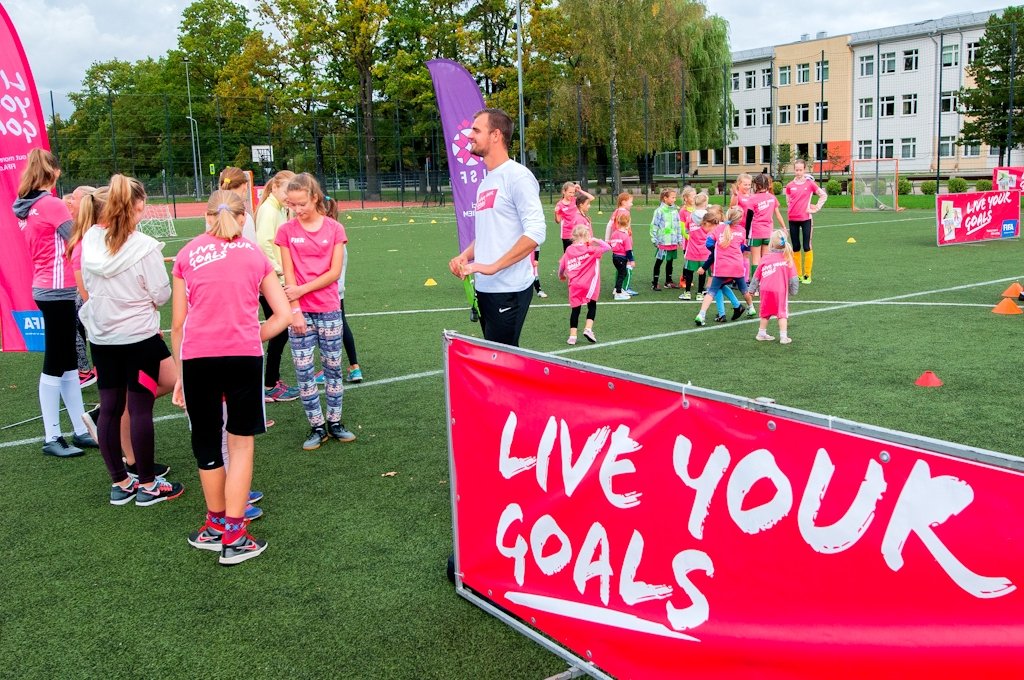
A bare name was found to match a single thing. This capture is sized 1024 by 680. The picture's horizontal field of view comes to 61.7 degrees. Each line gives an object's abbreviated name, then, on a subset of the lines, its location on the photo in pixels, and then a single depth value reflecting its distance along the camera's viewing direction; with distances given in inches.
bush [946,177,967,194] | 1384.1
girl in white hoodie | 187.2
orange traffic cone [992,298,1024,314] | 400.5
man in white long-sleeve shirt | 180.4
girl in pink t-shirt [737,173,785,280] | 510.3
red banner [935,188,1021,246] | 729.0
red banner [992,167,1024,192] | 809.5
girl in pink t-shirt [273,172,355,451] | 239.0
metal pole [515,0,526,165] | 1505.9
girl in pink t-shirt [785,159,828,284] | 543.7
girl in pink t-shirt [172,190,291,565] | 167.0
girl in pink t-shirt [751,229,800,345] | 356.5
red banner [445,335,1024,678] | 80.3
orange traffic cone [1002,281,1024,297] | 429.7
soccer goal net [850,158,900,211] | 1264.8
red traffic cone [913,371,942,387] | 279.9
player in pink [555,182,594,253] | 530.9
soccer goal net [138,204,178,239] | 1116.5
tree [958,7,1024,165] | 1738.4
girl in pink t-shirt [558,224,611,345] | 376.2
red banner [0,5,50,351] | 249.9
